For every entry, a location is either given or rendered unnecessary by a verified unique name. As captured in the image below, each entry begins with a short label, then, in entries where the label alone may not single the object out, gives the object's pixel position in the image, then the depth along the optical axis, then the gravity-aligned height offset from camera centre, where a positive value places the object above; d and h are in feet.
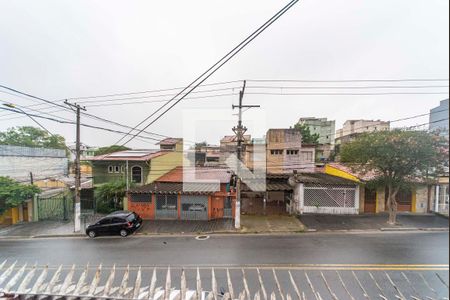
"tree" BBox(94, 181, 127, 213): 48.70 -12.09
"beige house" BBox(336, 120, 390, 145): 121.92 +15.46
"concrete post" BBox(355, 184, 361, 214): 44.23 -11.19
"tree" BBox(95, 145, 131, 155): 107.59 -0.57
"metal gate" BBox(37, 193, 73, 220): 48.32 -14.87
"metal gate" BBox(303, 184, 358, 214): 44.70 -11.46
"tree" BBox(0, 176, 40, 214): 43.45 -10.10
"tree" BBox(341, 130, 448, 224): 31.73 -1.35
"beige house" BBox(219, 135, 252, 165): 110.62 -3.12
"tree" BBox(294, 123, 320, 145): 101.24 +6.64
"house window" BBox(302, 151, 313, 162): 77.82 -2.82
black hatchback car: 35.88 -14.25
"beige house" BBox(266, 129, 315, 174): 77.10 -1.28
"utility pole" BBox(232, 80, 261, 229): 37.96 +1.86
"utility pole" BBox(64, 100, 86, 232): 37.91 -6.09
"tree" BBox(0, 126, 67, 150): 91.61 +4.77
